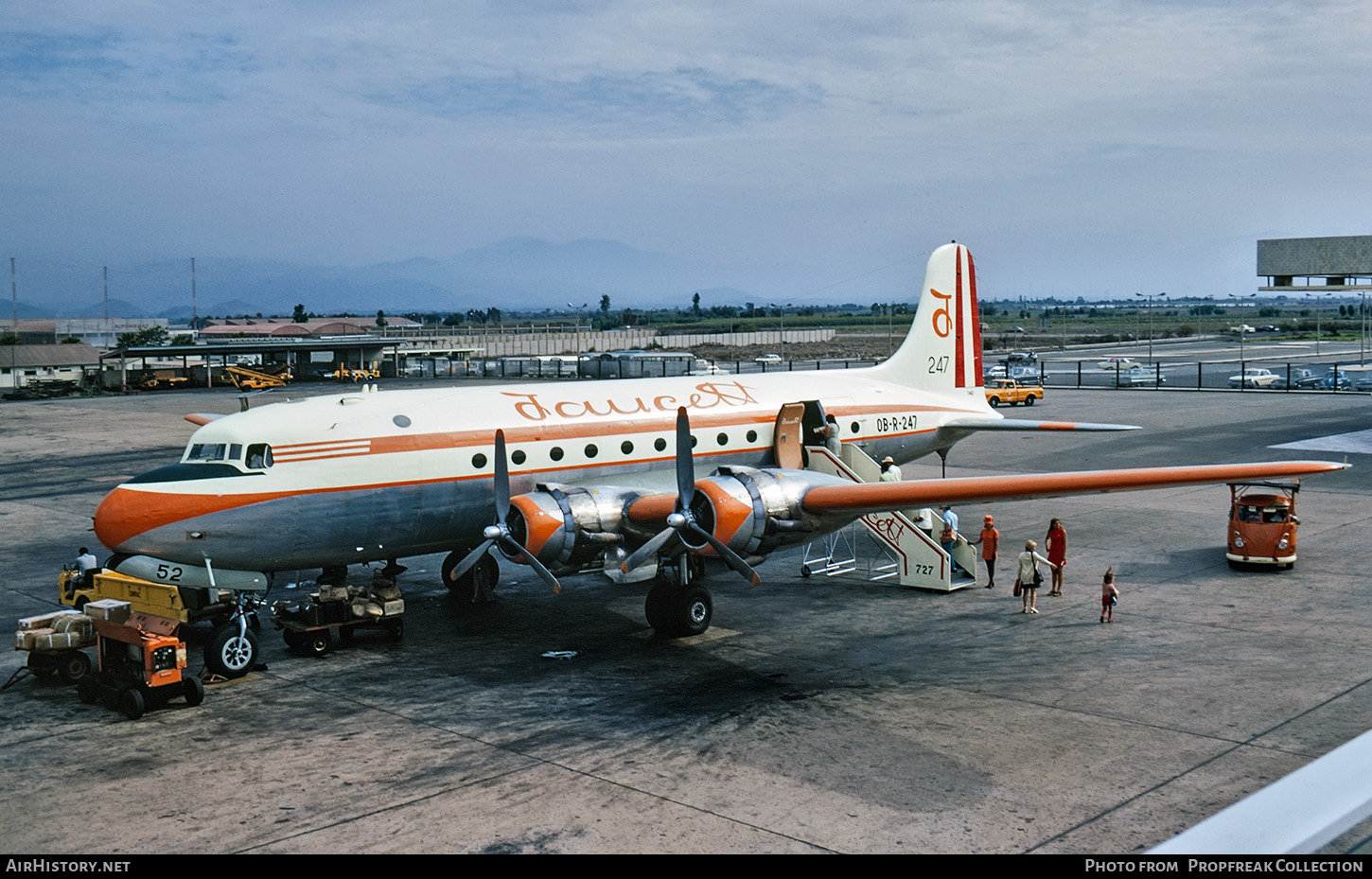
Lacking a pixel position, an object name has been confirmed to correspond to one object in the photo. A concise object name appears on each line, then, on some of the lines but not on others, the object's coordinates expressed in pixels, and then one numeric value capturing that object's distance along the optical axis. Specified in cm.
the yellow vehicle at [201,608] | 1681
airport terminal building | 3826
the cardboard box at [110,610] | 1589
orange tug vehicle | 1540
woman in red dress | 2086
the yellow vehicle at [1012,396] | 6141
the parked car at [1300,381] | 6888
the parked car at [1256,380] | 6956
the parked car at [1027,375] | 7606
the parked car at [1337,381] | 6650
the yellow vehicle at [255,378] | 8956
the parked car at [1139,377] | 7388
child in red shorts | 1889
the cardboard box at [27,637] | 1661
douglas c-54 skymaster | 1712
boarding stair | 2200
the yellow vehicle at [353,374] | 9588
